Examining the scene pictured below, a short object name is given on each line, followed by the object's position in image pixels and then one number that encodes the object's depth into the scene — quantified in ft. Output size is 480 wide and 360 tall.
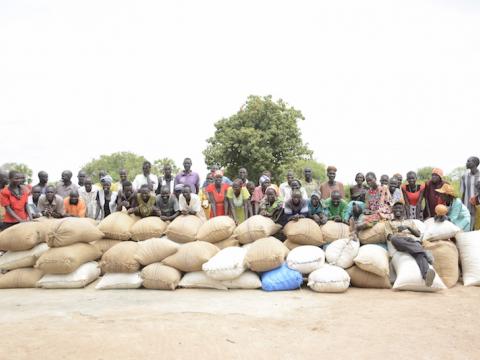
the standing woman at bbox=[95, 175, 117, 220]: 22.19
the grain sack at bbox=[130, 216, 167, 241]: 18.89
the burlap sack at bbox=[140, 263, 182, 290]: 17.07
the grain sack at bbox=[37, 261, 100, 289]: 17.89
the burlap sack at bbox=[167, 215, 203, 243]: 18.47
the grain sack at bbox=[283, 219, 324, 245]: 17.87
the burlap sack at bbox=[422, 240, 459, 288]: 17.16
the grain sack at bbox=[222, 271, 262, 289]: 17.04
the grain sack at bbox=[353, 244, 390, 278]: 16.43
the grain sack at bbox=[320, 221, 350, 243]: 18.10
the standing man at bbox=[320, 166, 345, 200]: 21.54
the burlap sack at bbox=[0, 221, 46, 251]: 18.15
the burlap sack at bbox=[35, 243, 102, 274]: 17.57
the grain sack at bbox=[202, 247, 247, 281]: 16.62
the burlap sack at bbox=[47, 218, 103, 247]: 17.87
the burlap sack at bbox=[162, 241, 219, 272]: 17.19
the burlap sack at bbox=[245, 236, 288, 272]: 16.74
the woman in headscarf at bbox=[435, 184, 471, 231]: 19.10
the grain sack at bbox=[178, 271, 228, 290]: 17.13
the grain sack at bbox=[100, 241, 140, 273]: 17.38
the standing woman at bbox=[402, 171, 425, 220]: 21.11
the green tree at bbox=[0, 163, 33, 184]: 120.24
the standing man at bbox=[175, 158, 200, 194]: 23.50
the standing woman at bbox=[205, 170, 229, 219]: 22.29
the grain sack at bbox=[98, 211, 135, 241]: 19.08
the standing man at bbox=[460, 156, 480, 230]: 20.89
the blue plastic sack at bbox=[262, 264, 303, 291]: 16.71
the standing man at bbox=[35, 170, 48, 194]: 21.99
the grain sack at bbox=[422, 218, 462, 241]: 18.08
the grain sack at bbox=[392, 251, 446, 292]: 15.96
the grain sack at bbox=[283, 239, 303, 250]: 18.52
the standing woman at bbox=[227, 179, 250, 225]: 21.71
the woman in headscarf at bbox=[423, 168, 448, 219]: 20.03
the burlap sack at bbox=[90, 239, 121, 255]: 19.47
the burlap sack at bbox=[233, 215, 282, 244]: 18.16
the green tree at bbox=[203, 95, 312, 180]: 75.72
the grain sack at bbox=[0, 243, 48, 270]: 18.56
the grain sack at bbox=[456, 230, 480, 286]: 17.13
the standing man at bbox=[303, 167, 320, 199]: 22.57
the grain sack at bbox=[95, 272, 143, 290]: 17.48
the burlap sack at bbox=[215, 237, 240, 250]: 18.79
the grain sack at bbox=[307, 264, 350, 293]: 16.25
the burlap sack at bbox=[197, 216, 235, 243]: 18.39
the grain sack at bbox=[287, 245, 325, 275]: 16.84
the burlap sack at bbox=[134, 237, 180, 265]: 17.65
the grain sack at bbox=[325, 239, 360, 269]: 17.16
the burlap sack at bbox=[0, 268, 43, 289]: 18.34
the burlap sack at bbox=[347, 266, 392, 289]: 16.90
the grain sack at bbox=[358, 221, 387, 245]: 17.92
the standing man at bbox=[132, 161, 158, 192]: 23.65
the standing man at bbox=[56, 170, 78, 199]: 22.62
